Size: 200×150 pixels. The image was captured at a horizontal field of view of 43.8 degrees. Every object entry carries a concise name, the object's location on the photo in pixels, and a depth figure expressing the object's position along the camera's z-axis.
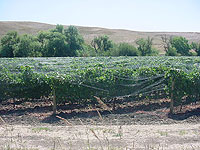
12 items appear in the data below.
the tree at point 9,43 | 41.66
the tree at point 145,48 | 45.97
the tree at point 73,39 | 41.19
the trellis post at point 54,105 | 10.46
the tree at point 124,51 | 42.84
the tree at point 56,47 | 39.62
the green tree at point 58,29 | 44.71
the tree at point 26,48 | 39.53
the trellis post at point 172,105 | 10.16
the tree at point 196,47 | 46.28
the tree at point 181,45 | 45.56
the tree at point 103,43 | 51.53
